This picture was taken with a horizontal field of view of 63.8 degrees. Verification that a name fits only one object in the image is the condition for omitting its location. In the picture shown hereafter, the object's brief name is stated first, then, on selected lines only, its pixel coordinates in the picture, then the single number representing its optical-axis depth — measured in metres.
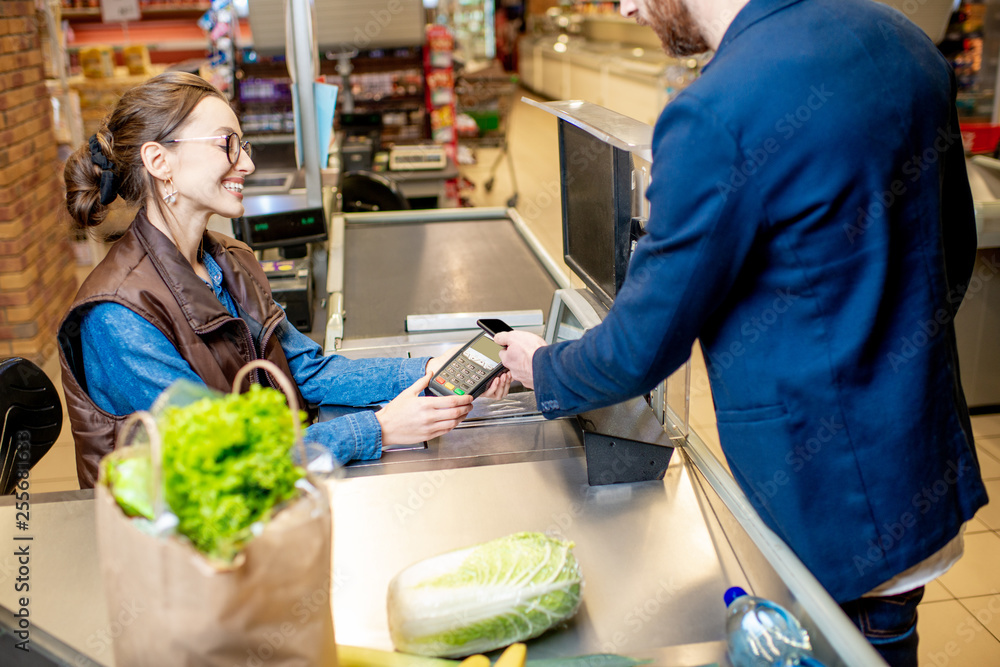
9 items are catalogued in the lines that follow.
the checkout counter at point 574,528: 1.06
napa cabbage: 1.00
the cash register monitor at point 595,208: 1.41
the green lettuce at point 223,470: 0.73
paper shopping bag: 0.72
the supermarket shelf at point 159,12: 7.86
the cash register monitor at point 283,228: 2.74
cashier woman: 1.48
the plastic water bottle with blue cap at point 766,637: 0.95
